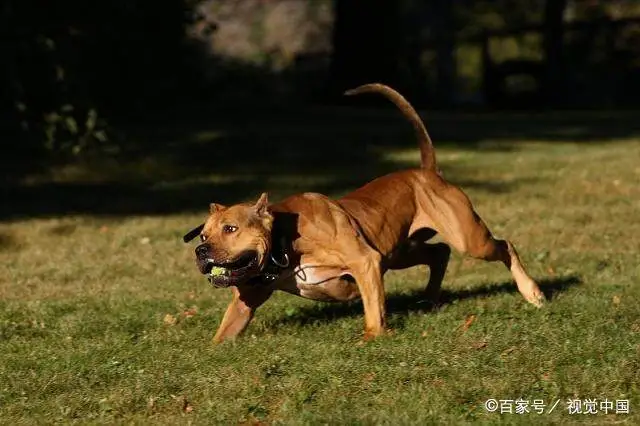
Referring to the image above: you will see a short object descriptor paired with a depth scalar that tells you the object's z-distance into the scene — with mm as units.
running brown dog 15050
